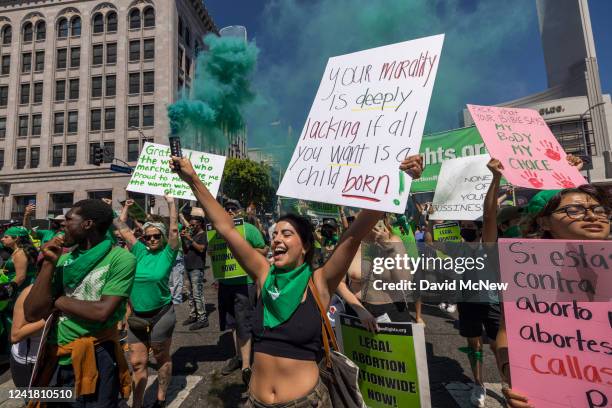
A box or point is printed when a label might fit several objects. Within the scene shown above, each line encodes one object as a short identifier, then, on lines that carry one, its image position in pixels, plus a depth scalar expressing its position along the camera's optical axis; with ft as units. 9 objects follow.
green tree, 135.54
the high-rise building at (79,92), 111.45
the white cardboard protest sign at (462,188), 15.65
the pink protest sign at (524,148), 6.84
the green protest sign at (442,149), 19.84
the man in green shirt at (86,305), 6.96
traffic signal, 67.46
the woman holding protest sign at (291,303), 6.14
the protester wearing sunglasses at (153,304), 10.80
